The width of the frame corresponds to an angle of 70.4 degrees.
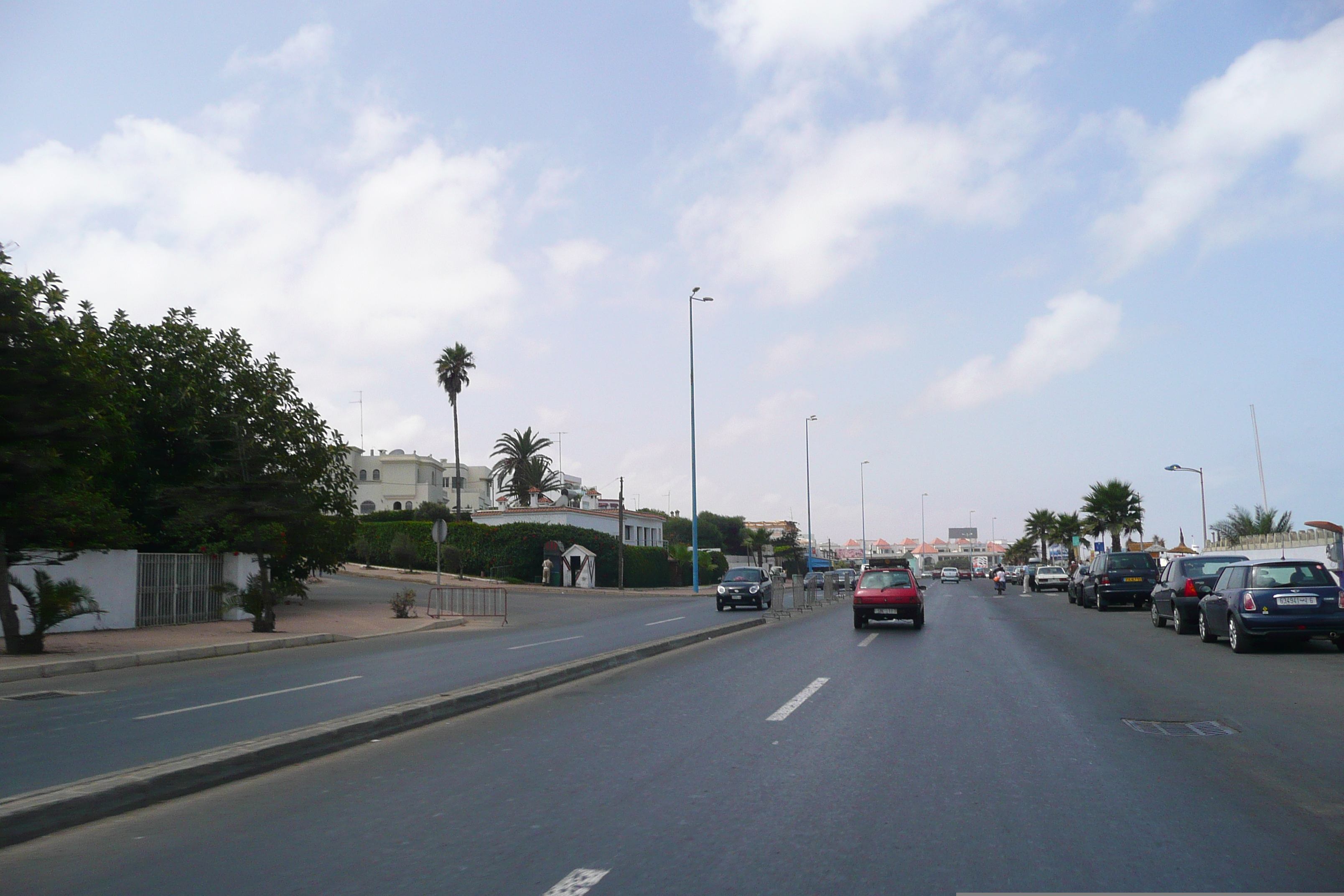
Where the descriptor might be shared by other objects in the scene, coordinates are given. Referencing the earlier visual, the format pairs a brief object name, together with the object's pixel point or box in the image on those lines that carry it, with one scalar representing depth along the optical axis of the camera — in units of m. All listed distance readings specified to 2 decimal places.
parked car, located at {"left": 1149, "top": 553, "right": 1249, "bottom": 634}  19.48
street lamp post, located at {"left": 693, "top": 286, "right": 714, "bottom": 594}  50.38
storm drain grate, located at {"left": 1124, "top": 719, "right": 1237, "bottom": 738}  8.49
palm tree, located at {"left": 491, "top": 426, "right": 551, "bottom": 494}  85.81
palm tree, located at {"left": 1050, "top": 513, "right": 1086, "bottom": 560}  90.06
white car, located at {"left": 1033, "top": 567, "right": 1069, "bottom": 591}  51.91
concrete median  5.74
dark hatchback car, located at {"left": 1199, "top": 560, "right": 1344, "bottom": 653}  15.19
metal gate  23.42
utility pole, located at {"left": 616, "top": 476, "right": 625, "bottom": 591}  51.69
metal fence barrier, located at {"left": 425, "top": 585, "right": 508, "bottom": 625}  32.19
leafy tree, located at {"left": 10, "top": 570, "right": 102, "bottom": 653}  16.50
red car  22.17
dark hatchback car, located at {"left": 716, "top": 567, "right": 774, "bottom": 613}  34.78
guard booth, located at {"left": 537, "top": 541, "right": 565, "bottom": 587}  53.16
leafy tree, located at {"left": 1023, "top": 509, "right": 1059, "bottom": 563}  98.81
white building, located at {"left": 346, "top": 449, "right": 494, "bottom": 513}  89.12
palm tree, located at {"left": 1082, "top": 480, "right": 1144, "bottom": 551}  63.69
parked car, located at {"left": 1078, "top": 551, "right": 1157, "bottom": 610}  30.30
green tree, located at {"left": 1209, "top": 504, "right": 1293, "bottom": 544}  83.00
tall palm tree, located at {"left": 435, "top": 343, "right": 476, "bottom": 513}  72.44
